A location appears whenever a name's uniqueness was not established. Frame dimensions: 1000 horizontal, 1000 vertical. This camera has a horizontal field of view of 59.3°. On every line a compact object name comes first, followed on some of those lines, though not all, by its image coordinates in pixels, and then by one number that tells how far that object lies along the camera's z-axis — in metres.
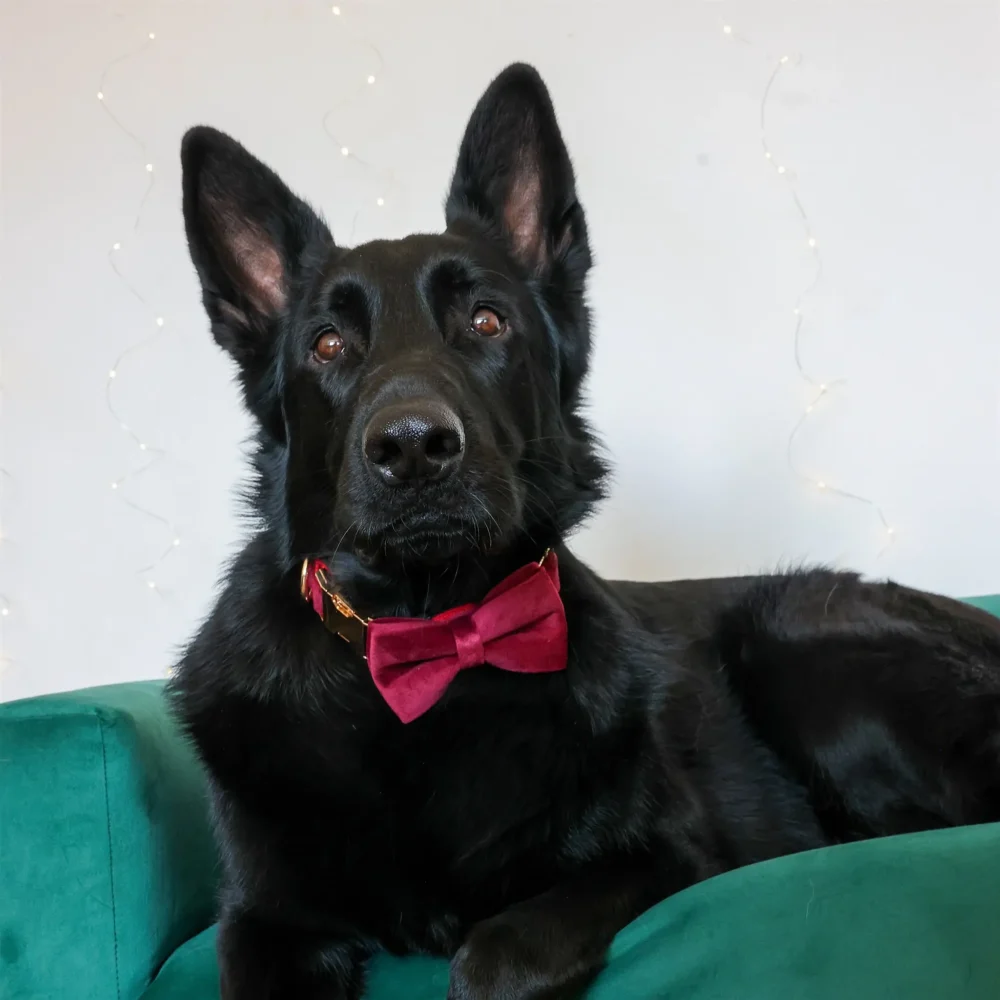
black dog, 1.14
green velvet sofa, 0.84
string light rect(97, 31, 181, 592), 2.56
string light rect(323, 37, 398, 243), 2.54
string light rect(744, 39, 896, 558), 2.47
